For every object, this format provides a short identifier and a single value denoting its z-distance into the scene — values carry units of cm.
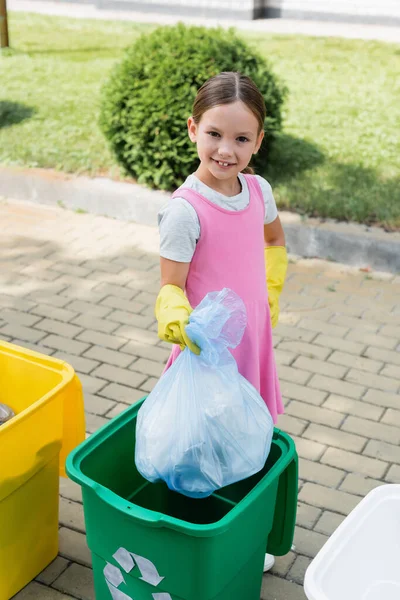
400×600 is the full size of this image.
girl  237
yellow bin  251
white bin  205
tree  1047
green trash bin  217
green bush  597
